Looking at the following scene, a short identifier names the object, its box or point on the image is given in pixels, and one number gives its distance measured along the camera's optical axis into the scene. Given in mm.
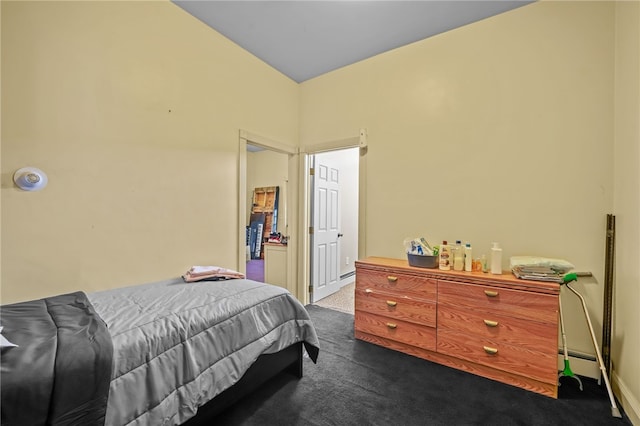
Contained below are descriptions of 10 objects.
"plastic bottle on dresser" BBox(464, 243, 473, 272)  2262
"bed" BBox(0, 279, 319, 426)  899
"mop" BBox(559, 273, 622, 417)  1651
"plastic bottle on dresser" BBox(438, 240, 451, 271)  2361
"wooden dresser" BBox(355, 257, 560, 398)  1858
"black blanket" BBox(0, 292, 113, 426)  838
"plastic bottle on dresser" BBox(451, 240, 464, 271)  2312
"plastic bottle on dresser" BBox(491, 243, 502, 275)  2131
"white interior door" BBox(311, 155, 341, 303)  3721
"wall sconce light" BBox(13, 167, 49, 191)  1593
